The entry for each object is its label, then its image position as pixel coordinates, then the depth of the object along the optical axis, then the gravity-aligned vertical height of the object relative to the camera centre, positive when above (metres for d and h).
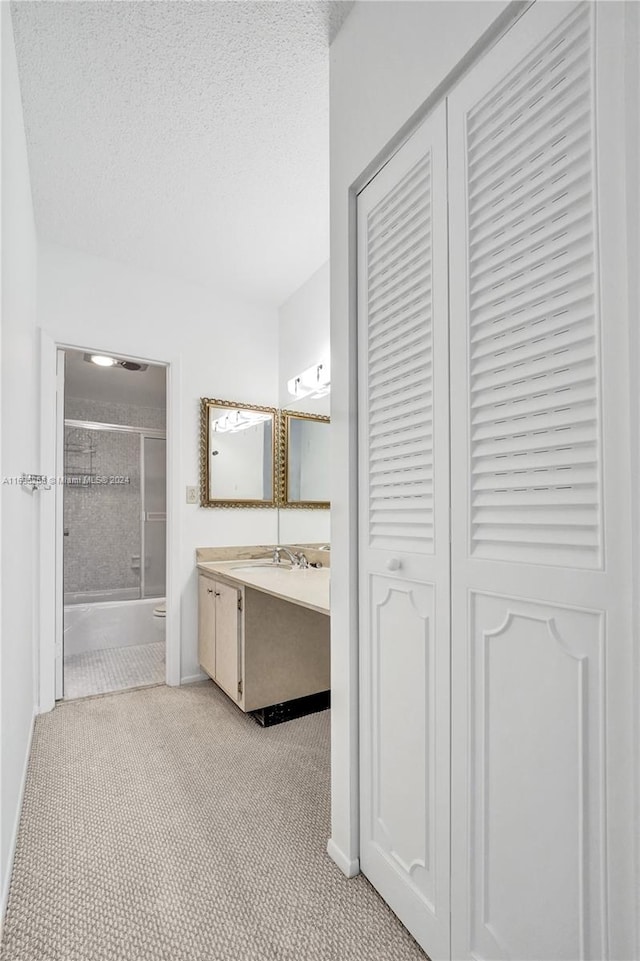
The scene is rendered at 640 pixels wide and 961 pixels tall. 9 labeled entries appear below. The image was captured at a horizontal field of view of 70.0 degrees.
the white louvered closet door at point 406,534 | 1.04 -0.13
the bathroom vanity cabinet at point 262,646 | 2.30 -0.86
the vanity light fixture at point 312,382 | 2.74 +0.64
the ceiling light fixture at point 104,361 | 3.13 +0.91
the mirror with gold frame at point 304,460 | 3.00 +0.16
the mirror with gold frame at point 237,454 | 2.95 +0.19
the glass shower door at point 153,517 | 5.06 -0.38
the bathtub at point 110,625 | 3.45 -1.11
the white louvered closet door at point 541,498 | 0.69 -0.03
